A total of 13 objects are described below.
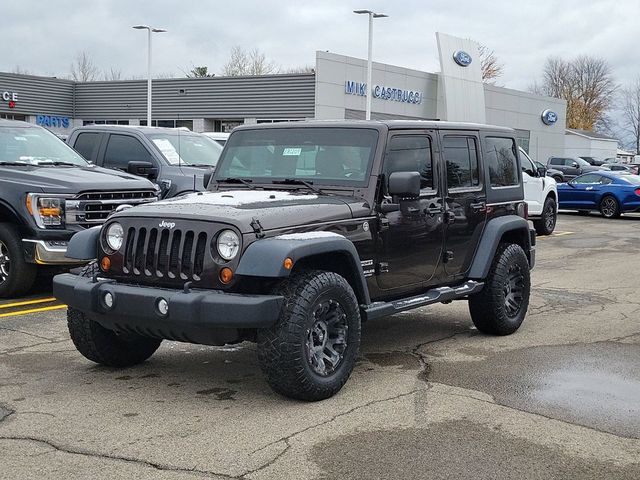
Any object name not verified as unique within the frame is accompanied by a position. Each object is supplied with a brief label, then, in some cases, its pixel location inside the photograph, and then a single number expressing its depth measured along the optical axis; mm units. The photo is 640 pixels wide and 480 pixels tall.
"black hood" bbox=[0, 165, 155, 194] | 9148
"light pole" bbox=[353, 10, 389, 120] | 33188
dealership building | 39719
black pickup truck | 8969
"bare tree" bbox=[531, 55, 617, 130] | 102125
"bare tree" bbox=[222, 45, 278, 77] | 73619
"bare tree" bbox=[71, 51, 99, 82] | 80750
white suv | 18156
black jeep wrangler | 5266
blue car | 23797
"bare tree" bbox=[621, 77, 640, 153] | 122438
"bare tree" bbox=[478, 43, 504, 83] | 94875
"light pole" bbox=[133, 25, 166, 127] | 33712
